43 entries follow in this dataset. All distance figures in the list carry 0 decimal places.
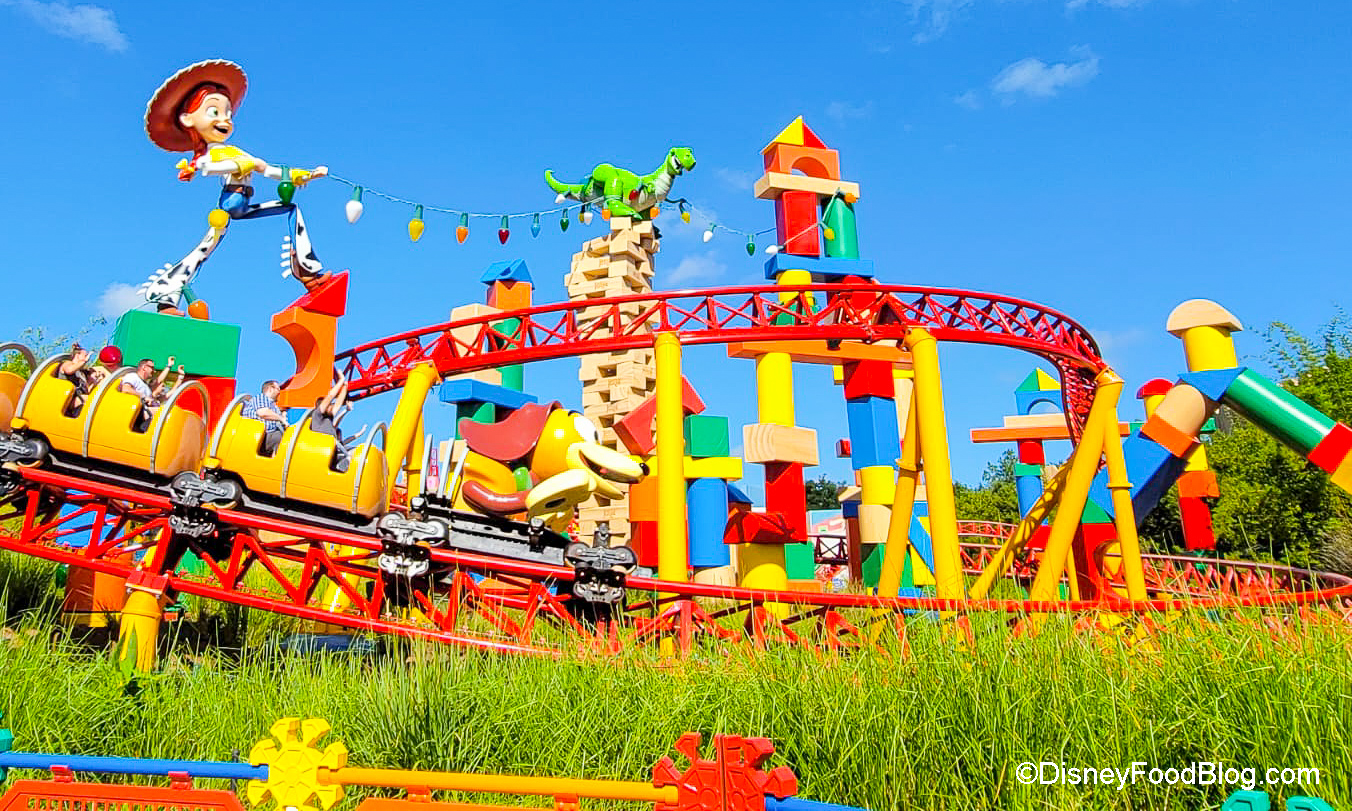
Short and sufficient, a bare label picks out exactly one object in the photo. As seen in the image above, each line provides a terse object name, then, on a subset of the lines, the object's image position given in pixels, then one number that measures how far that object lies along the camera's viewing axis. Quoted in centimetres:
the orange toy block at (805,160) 1311
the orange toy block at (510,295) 1380
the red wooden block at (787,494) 1166
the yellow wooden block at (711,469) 1144
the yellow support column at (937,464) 791
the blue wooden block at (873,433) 1247
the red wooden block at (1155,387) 1455
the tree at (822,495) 5672
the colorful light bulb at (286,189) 995
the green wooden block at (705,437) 1155
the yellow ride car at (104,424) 654
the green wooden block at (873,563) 1174
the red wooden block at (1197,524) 1493
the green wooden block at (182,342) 815
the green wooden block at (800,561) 1173
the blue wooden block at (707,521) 1127
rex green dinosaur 1591
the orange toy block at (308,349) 1027
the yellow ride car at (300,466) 670
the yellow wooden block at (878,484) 1212
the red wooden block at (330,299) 1039
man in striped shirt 694
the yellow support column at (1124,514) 837
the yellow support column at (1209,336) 997
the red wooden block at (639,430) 873
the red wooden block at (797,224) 1270
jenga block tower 1566
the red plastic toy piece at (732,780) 211
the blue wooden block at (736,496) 1209
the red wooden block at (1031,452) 1614
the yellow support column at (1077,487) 827
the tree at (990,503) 3466
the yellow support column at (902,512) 873
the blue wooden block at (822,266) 1253
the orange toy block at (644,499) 1172
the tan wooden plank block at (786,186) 1282
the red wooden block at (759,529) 1138
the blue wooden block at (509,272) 1394
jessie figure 960
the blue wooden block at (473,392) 1251
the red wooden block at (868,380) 1270
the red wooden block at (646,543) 1214
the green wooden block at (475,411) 1261
